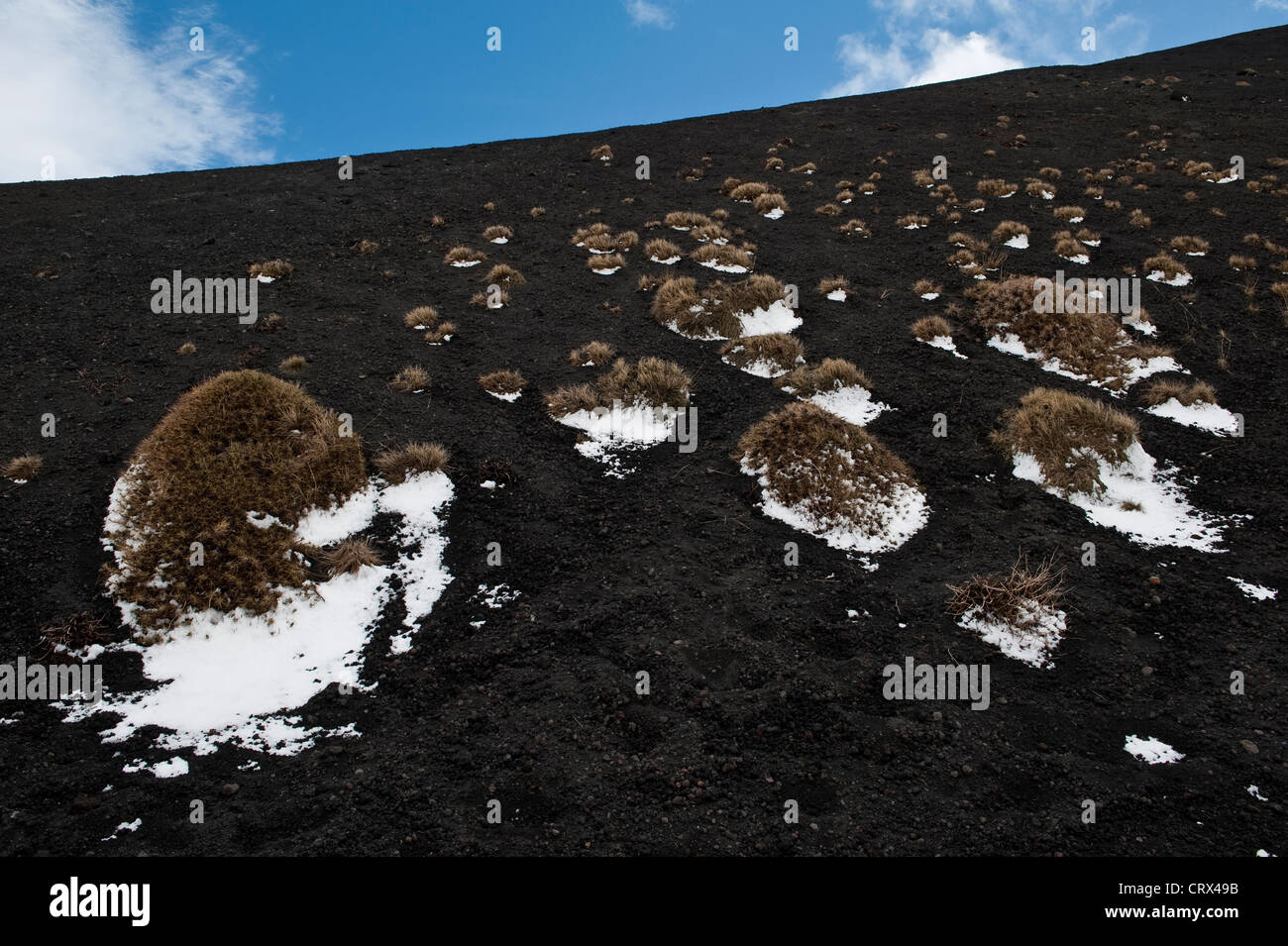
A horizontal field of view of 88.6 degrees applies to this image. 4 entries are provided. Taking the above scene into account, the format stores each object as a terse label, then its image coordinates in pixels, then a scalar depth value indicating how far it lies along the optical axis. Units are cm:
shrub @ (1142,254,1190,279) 1680
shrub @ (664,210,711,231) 2119
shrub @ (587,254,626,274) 1852
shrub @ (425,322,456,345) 1466
